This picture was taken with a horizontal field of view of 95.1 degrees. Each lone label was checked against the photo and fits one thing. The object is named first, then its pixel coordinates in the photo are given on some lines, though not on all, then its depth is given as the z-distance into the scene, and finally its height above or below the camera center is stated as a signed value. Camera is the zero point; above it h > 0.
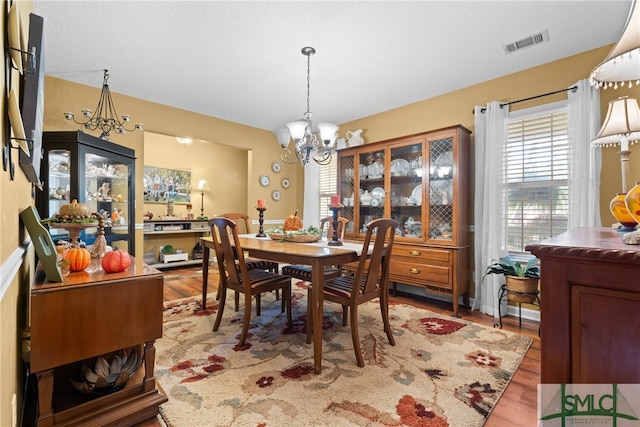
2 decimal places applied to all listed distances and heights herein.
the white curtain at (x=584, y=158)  2.50 +0.49
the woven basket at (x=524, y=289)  2.53 -0.65
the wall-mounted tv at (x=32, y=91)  1.13 +0.48
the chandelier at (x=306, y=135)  2.61 +0.72
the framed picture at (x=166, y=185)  5.34 +0.53
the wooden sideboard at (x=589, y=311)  0.84 -0.30
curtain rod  2.63 +1.14
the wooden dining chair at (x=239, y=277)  2.16 -0.53
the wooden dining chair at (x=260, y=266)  2.93 -0.56
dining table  1.86 -0.29
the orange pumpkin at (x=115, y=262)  1.41 -0.24
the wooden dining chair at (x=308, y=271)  2.60 -0.55
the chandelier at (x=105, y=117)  3.25 +1.10
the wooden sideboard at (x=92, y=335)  1.17 -0.53
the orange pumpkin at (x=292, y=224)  2.93 -0.11
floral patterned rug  1.46 -1.00
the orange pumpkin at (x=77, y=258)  1.41 -0.22
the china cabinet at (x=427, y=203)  3.10 +0.13
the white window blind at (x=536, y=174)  2.76 +0.40
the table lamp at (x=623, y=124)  1.72 +0.55
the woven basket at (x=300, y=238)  2.65 -0.22
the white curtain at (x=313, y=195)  5.15 +0.33
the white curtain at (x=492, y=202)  3.02 +0.12
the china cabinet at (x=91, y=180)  2.42 +0.31
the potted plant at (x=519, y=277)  2.53 -0.55
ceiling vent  2.42 +1.48
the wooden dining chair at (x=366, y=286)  1.94 -0.54
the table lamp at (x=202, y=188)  5.85 +0.50
